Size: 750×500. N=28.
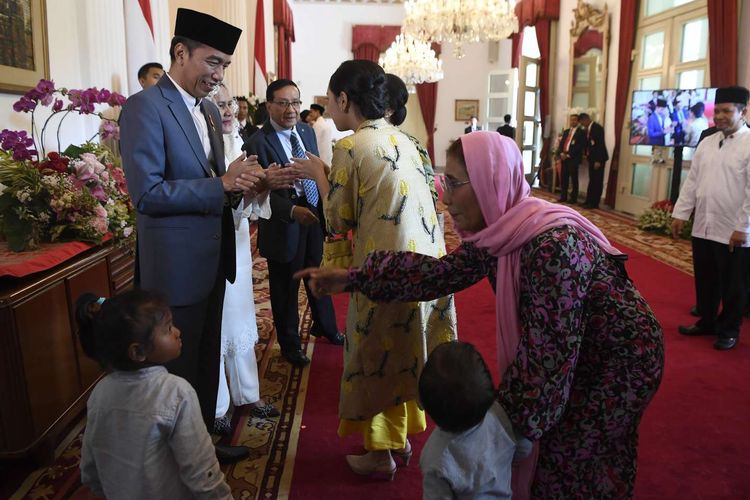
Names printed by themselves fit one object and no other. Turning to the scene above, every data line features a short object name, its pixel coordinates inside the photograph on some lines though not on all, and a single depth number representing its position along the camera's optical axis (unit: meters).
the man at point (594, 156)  9.48
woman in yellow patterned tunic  1.96
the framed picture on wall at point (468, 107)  16.12
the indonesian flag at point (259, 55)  9.11
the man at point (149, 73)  3.68
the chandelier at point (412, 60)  12.01
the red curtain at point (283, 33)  11.91
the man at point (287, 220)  2.94
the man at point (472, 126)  13.60
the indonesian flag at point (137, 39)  4.10
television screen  6.71
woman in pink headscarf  1.22
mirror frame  9.62
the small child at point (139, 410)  1.34
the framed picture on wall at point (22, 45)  2.79
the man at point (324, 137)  6.10
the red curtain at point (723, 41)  6.44
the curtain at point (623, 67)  8.80
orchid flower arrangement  2.38
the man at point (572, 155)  9.84
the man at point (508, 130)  11.61
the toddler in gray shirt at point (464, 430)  1.21
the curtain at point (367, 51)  15.27
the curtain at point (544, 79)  11.62
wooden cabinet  2.07
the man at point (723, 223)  3.55
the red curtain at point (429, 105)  15.87
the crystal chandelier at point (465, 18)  8.40
